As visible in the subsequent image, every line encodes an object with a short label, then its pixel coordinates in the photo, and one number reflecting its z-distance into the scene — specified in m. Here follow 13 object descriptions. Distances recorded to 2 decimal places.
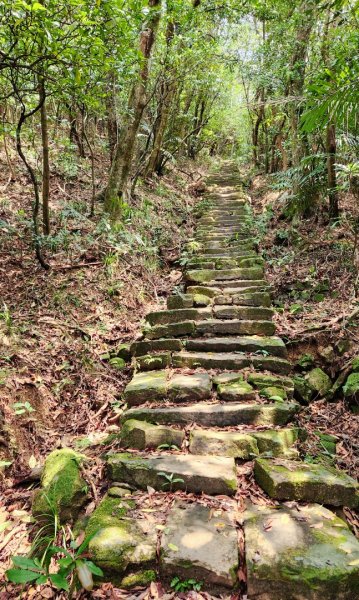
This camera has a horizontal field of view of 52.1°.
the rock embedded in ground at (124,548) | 1.96
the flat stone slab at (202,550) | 1.90
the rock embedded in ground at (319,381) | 3.97
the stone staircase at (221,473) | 1.92
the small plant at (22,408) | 3.08
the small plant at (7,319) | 3.80
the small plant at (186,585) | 1.90
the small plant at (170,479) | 2.47
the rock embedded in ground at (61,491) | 2.37
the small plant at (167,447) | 2.84
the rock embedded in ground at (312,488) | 2.36
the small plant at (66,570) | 1.65
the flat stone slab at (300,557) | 1.82
